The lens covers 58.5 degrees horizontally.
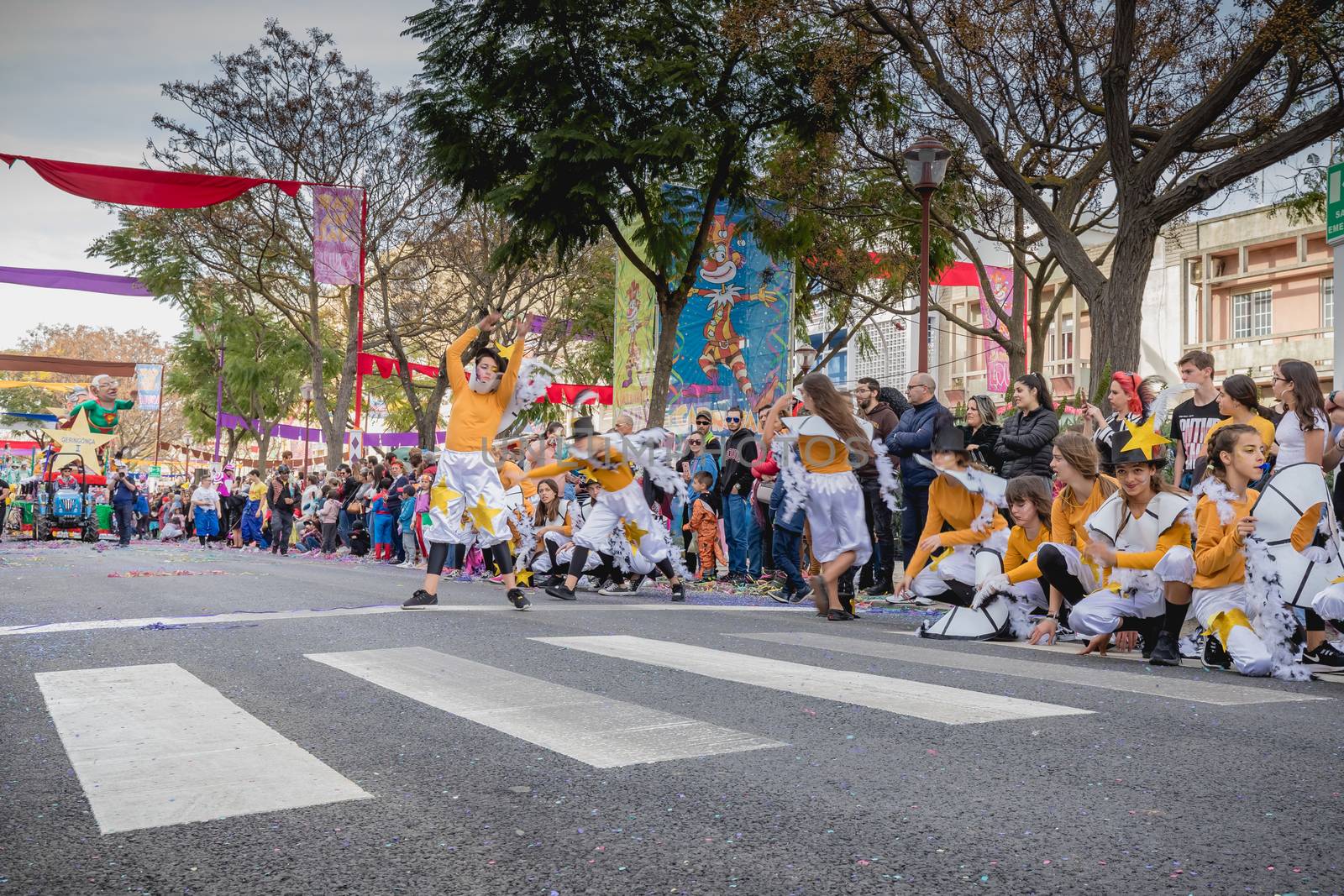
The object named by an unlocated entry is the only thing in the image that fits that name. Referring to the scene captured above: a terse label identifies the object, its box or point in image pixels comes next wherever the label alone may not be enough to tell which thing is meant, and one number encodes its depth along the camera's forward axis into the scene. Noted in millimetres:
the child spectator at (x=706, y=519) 14281
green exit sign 10680
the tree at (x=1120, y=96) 12711
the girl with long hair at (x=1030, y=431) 10148
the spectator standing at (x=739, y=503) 13156
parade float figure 29234
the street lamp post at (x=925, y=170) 15164
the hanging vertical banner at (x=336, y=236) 24578
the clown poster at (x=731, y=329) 24438
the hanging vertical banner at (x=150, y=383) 43378
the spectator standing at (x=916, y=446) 10984
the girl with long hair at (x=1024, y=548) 7898
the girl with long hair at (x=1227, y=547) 6430
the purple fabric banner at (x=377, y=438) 60712
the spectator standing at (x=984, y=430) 10742
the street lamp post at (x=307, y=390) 39031
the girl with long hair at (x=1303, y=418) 7297
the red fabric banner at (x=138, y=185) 15734
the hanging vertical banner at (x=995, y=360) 39031
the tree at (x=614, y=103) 16016
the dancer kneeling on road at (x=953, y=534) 8383
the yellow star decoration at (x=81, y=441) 28734
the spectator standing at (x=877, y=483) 11617
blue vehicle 27812
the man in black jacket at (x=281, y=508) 23594
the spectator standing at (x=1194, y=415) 8891
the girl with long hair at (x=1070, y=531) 7527
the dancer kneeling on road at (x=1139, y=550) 6902
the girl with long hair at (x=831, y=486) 9484
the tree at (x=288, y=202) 25984
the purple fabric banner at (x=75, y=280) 28406
